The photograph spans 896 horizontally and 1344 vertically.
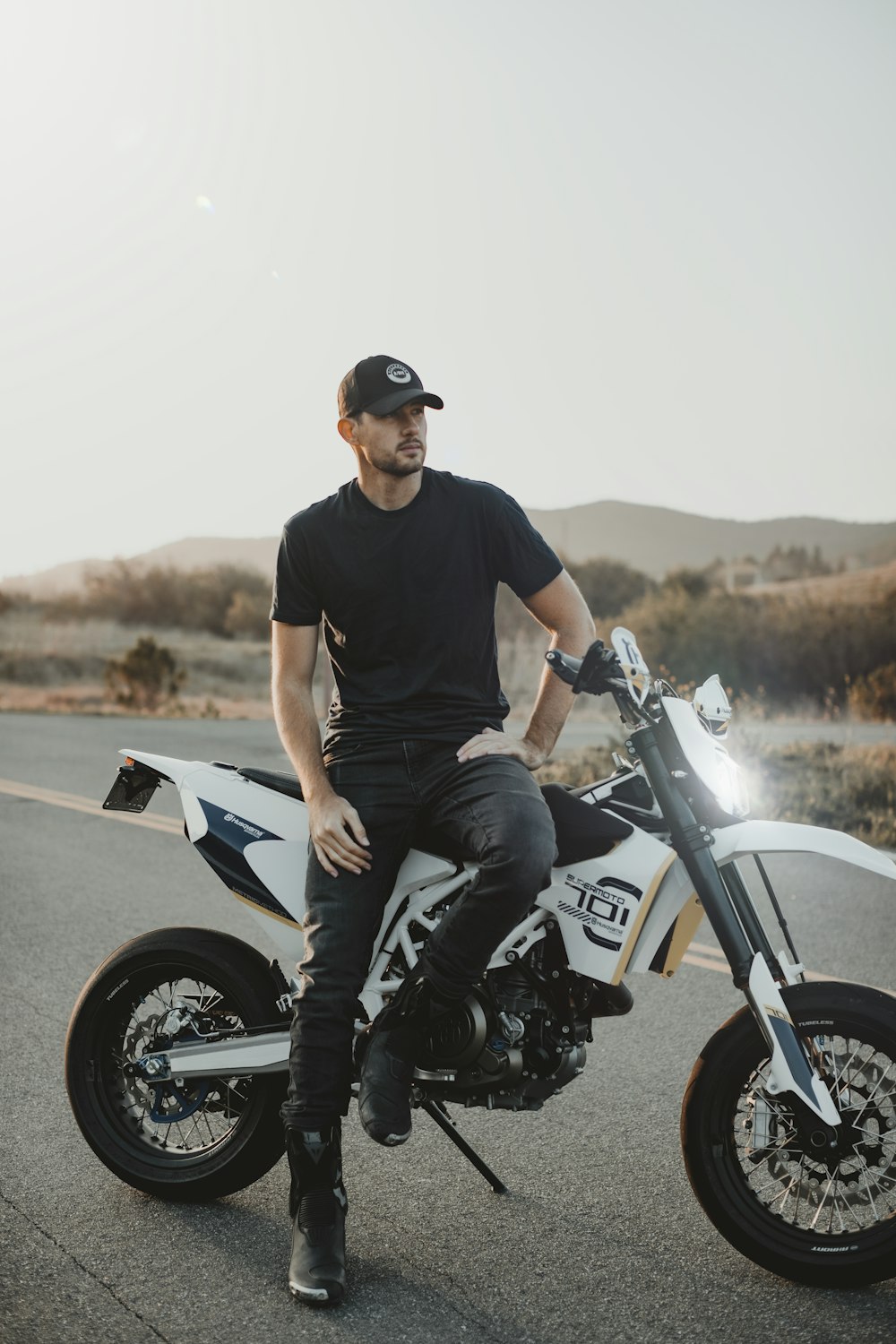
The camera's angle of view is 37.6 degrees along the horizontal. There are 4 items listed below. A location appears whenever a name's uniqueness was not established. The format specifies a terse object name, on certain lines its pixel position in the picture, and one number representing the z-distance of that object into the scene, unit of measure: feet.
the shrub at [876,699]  68.59
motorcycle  10.71
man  10.91
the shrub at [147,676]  100.37
